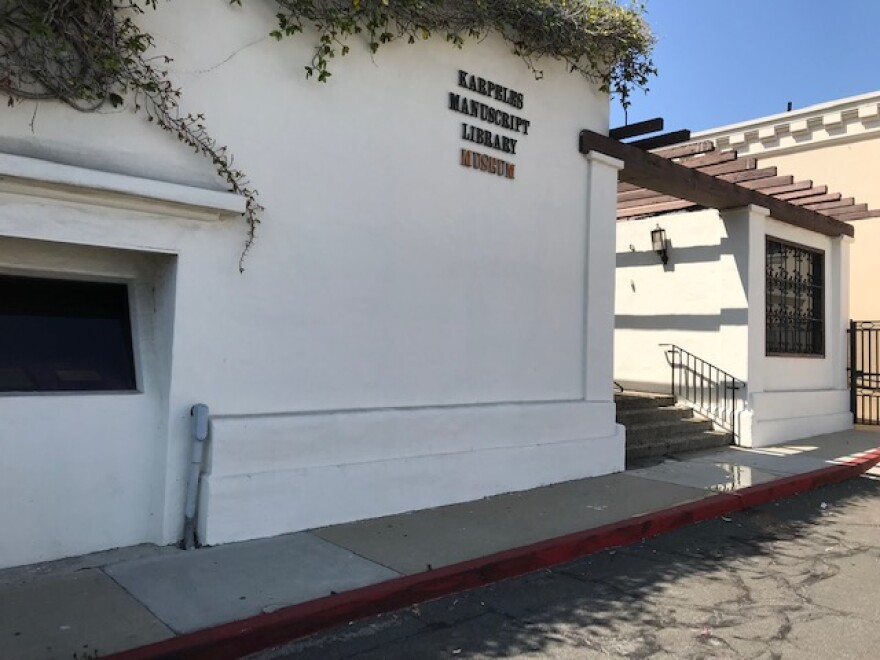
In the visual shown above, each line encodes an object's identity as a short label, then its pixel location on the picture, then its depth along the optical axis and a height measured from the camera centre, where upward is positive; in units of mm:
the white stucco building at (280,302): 4766 +493
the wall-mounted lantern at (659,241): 11852 +2226
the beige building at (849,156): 15289 +5037
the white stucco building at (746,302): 10883 +1249
